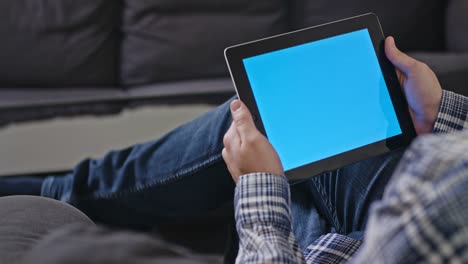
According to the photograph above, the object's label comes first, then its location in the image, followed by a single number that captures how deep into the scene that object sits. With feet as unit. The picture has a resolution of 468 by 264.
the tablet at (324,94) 5.23
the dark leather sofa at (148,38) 7.09
